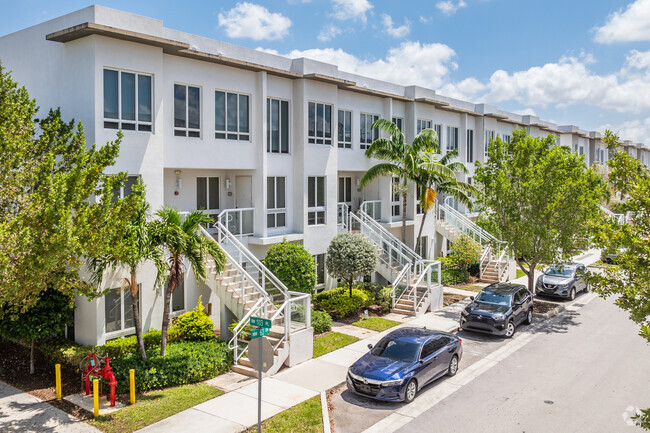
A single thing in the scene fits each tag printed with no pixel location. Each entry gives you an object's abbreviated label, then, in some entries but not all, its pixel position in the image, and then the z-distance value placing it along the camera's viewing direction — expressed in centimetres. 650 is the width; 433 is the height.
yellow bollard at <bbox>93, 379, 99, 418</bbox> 1172
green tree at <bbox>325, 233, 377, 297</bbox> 2036
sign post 1011
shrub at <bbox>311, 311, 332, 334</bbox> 1819
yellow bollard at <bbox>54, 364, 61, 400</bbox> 1286
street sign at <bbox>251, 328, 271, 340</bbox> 1037
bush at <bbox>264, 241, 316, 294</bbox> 1820
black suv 1844
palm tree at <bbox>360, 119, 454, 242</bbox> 2470
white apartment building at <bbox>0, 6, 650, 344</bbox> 1534
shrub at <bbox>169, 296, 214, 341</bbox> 1584
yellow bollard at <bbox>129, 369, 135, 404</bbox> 1246
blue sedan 1269
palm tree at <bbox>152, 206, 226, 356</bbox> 1312
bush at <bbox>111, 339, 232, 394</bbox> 1318
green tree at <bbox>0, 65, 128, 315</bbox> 1062
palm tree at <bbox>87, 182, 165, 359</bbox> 1235
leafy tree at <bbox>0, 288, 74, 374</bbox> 1405
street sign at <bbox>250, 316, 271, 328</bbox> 1052
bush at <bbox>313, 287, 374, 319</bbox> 2028
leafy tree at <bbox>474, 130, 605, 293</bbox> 2056
